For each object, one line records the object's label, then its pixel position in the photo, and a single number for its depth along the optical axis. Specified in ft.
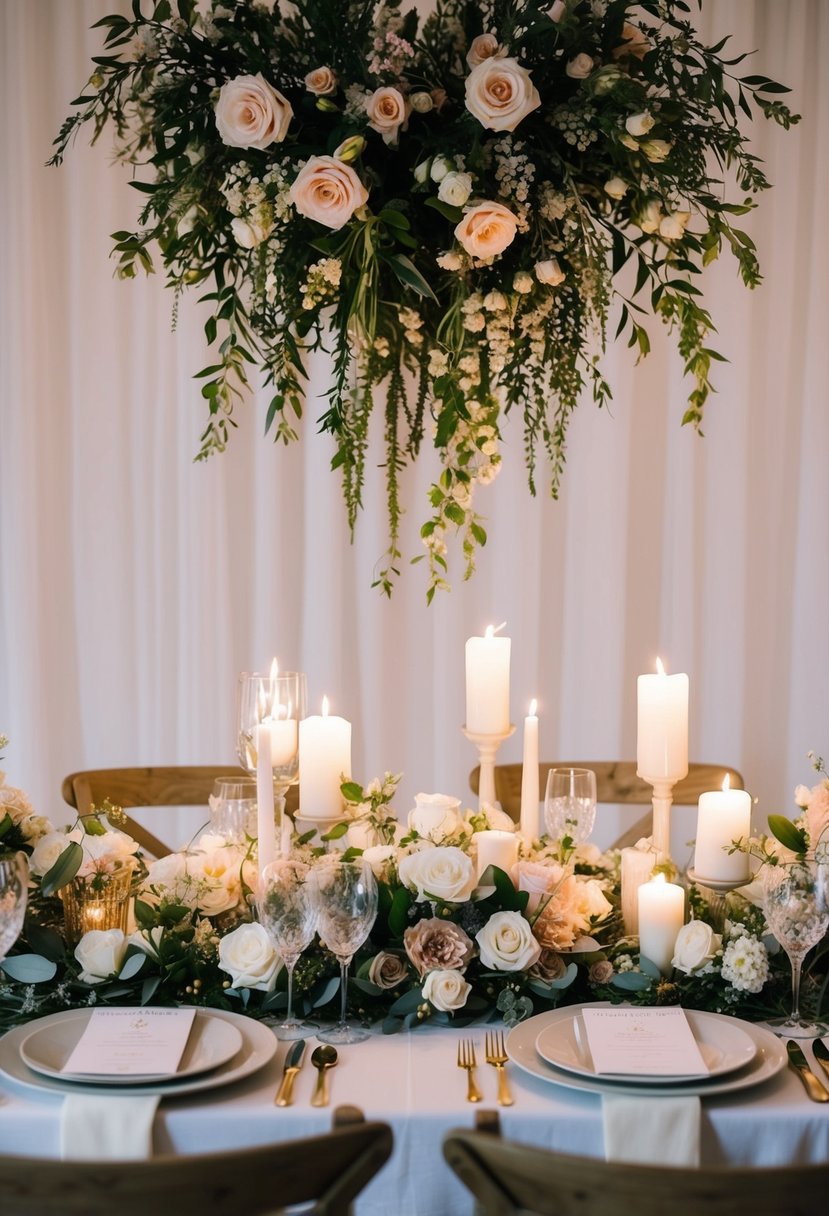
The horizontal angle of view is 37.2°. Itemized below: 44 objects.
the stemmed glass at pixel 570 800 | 6.25
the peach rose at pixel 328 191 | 5.26
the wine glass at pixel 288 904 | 4.78
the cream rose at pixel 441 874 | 5.24
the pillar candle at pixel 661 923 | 5.37
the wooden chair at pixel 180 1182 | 3.30
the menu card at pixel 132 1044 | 4.45
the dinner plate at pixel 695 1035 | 4.42
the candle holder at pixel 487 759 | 6.25
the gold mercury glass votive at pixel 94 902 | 5.48
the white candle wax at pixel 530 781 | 6.13
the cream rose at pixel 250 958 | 5.12
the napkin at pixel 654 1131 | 4.24
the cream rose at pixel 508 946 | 5.16
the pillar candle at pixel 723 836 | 5.52
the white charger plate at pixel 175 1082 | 4.36
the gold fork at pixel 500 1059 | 4.45
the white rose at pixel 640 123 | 5.26
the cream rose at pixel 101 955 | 5.18
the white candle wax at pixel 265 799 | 5.48
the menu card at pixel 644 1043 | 4.49
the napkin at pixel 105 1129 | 4.21
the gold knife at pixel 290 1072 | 4.40
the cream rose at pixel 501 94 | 5.25
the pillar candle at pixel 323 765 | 5.85
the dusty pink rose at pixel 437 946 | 5.17
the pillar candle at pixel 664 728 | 5.82
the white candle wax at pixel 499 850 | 5.58
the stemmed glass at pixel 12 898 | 4.65
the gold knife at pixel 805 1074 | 4.43
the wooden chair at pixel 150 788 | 8.89
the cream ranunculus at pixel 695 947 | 5.24
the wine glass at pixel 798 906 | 4.92
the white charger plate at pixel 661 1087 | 4.39
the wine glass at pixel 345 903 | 4.77
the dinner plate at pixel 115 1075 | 4.38
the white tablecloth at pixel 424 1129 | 4.28
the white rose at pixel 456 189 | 5.34
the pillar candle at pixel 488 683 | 6.22
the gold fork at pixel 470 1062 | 4.47
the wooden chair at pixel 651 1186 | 3.29
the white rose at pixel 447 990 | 5.04
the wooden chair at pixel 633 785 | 9.46
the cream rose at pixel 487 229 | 5.37
